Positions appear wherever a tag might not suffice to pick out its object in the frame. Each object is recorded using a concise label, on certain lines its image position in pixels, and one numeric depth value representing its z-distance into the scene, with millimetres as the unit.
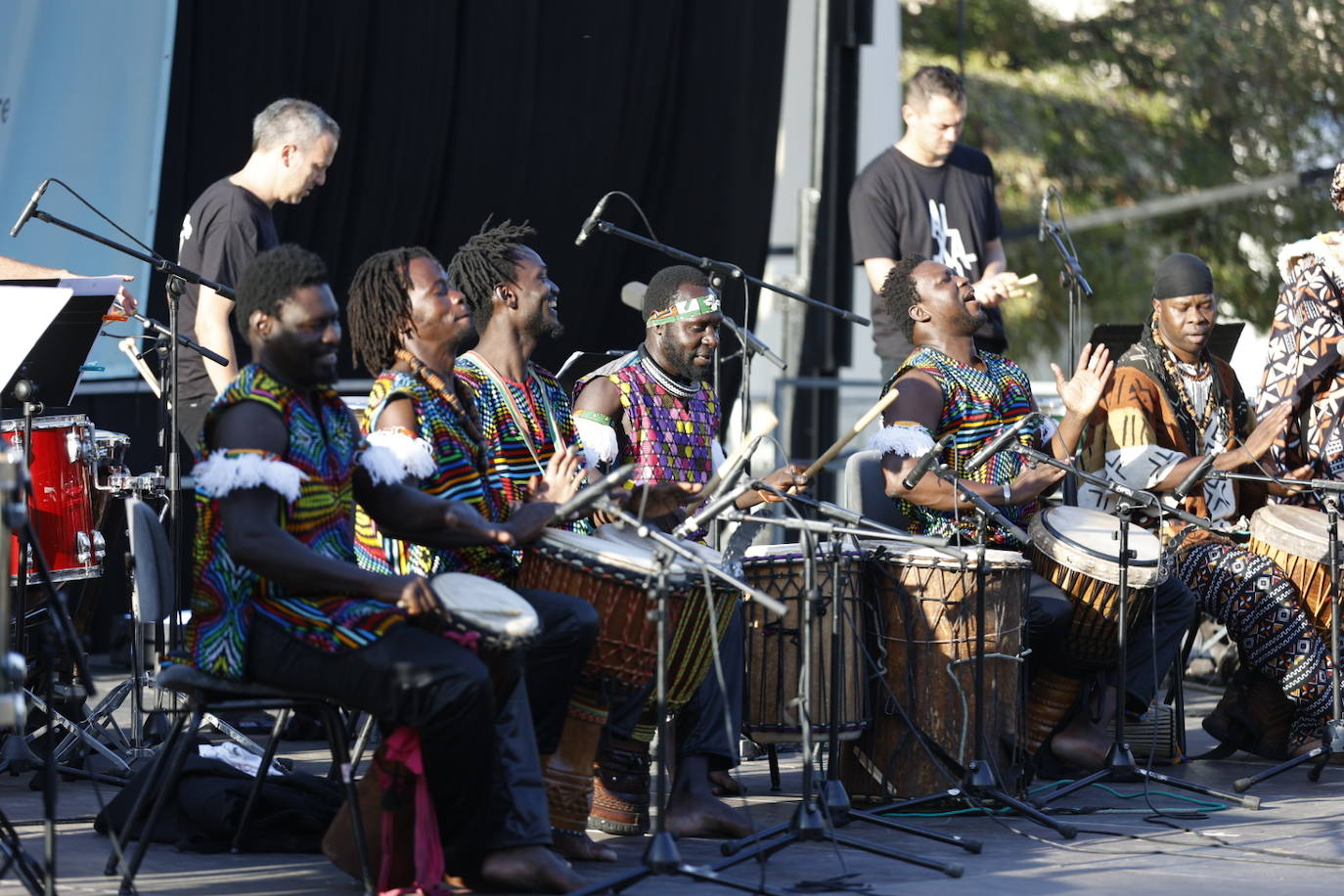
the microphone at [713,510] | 8867
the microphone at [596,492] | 8305
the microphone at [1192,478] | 11523
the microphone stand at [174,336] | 11352
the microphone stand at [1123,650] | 11094
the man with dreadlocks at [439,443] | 9430
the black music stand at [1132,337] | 14117
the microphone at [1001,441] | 10211
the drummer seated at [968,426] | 11852
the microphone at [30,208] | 11586
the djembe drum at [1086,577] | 11992
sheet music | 10211
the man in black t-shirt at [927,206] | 15227
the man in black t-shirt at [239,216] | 12773
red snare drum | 11648
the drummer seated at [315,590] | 8359
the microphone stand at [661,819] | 8523
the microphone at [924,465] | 10211
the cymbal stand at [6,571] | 7113
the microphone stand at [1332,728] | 12141
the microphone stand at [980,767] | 10742
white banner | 15797
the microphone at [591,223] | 12527
